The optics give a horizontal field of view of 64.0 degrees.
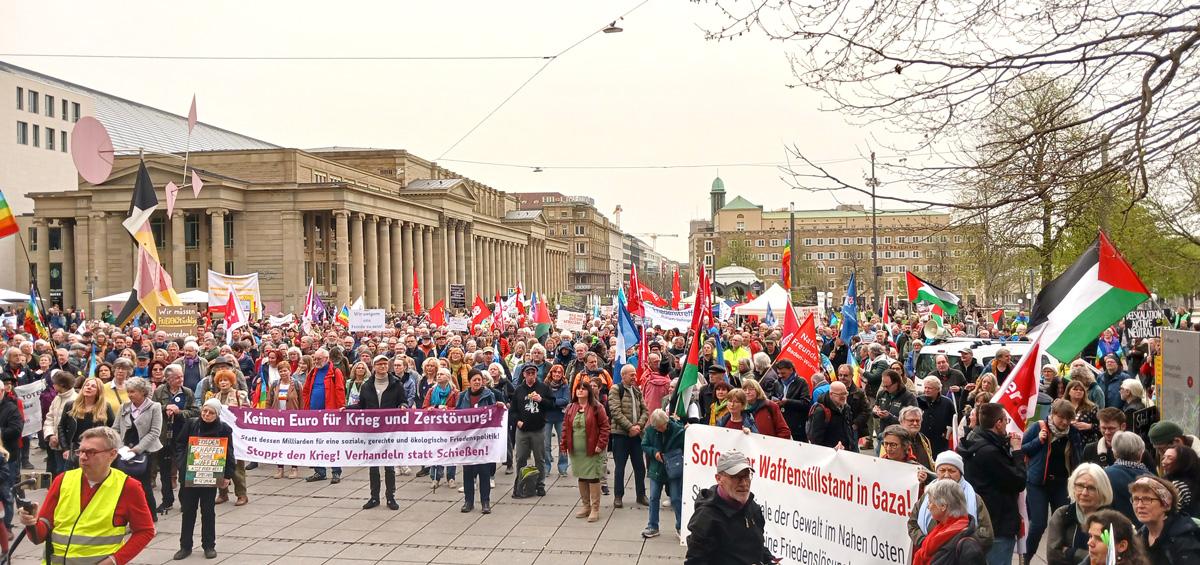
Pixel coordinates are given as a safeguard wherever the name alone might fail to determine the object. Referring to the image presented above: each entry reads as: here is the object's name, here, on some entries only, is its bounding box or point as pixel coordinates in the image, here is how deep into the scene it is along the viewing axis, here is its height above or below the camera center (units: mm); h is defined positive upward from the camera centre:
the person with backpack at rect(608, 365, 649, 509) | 11211 -1497
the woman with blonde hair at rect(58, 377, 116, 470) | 11070 -1355
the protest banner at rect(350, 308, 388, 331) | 28438 -739
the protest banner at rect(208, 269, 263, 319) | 29688 +208
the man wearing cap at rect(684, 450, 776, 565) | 5418 -1337
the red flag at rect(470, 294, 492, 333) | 30284 -633
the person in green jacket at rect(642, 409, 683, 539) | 10109 -1731
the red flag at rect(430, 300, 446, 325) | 30042 -663
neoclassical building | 67938 +5122
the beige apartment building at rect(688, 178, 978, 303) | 108250 +6044
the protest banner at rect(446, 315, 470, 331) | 26562 -844
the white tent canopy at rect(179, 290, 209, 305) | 45906 +48
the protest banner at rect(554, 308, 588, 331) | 25438 -779
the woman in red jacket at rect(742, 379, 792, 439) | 9875 -1285
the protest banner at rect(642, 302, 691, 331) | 24500 -688
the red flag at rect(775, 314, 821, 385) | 13875 -898
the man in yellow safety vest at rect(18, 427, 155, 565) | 5773 -1301
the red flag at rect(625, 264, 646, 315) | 22453 -148
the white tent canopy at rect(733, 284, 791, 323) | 33562 -542
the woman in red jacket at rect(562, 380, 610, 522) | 10953 -1730
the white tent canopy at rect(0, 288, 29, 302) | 36928 +162
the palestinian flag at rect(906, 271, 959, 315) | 25141 -249
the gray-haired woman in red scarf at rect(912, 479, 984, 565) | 5547 -1428
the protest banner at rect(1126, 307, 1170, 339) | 22500 -984
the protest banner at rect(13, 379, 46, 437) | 13109 -1422
